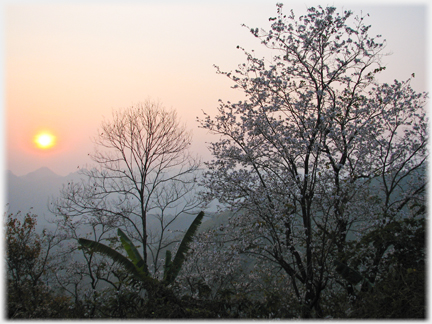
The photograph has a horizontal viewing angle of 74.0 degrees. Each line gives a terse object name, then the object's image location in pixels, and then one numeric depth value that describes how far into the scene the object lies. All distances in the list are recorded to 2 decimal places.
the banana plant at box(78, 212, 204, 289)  8.66
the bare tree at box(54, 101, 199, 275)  14.59
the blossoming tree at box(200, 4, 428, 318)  8.34
